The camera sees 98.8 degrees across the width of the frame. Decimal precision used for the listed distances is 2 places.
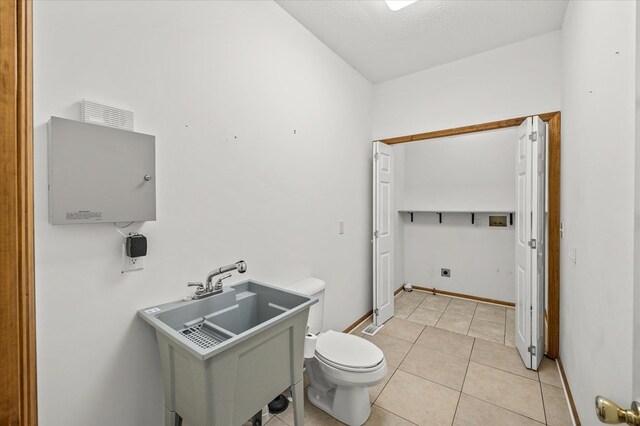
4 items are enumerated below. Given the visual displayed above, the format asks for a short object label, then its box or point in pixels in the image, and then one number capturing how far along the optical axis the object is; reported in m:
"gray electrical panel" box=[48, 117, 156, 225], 1.00
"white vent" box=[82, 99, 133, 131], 1.08
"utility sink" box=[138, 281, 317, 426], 1.02
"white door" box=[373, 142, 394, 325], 2.96
